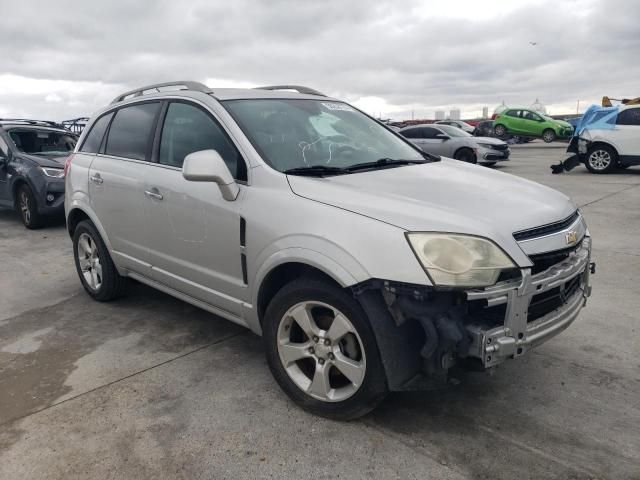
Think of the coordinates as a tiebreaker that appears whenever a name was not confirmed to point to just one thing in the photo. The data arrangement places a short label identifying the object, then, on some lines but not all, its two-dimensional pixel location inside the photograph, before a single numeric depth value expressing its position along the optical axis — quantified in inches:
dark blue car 317.7
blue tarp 505.7
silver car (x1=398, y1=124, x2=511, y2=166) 574.9
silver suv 94.1
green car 999.6
